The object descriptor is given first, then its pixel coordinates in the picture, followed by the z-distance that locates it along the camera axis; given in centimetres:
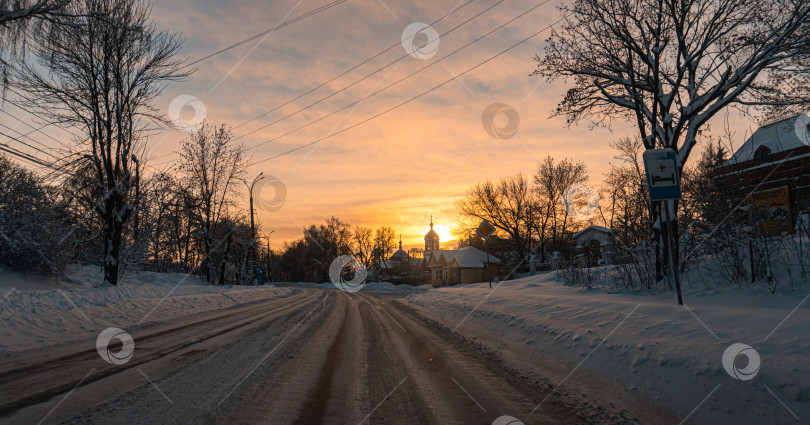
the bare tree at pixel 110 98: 1579
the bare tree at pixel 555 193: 5147
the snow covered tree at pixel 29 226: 1663
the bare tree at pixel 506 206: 5119
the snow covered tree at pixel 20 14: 793
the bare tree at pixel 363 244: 10344
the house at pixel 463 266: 5547
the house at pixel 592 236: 5855
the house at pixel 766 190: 964
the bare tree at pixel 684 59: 1160
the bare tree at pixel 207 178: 3216
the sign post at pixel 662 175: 763
